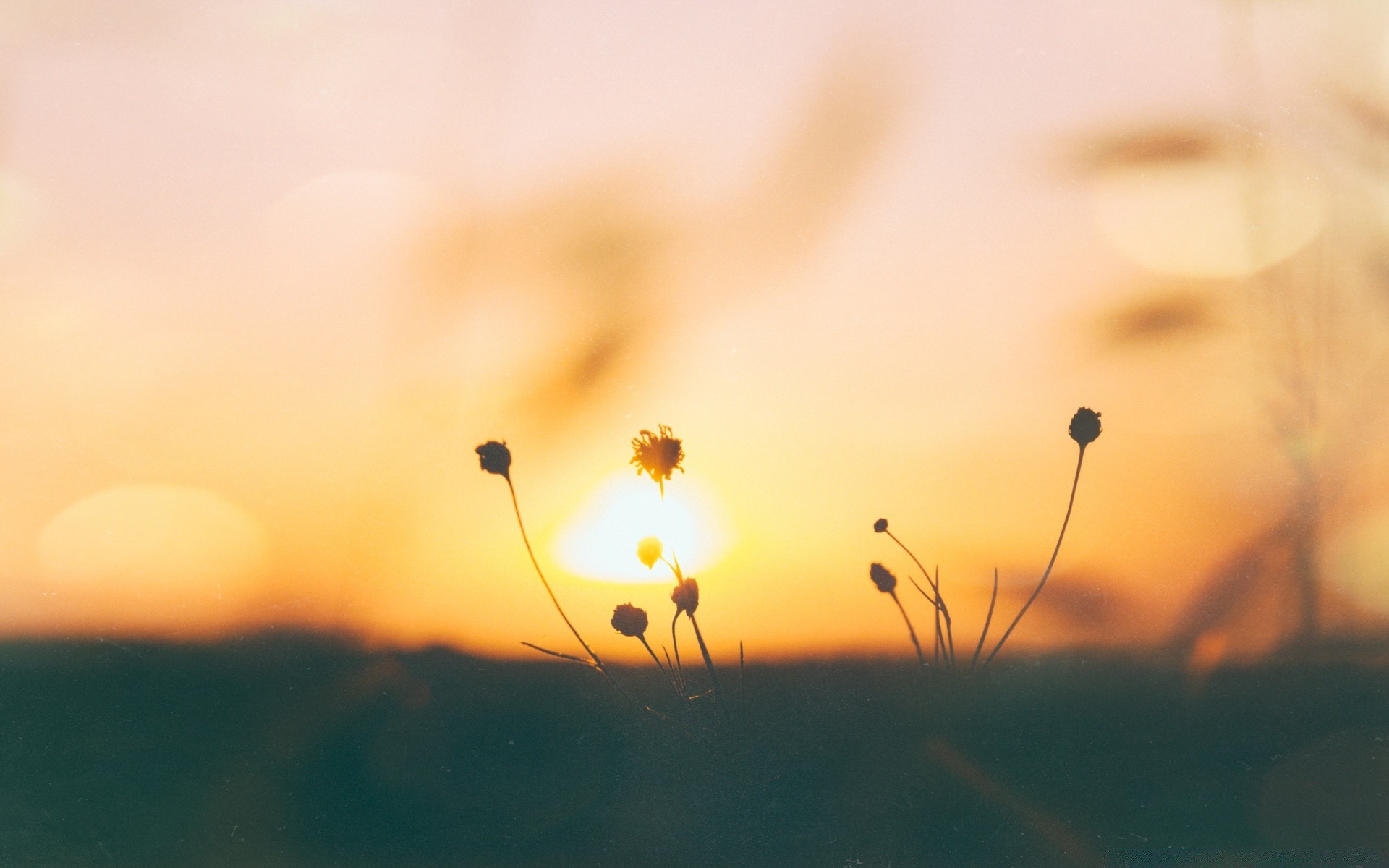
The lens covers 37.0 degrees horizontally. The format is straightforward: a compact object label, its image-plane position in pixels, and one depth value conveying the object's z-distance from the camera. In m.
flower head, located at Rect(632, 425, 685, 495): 0.85
